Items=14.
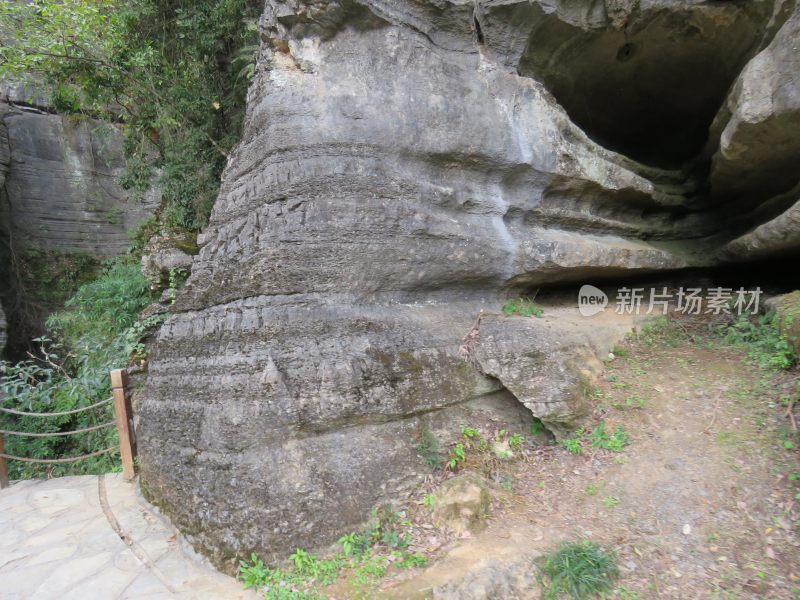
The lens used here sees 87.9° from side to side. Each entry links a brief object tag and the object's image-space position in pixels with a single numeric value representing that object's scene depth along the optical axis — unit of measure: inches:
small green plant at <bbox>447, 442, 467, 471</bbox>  140.0
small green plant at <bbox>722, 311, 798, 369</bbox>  159.9
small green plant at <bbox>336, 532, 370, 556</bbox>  119.4
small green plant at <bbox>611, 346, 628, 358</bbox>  187.8
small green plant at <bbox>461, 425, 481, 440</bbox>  145.9
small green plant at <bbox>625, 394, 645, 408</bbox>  156.4
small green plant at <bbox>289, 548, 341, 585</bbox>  114.5
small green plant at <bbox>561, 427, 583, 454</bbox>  144.3
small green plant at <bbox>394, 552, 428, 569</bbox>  114.0
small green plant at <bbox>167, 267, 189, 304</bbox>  279.0
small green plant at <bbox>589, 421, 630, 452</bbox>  142.3
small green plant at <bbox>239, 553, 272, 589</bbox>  115.6
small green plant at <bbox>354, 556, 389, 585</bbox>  111.8
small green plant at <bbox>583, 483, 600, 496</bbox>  130.2
